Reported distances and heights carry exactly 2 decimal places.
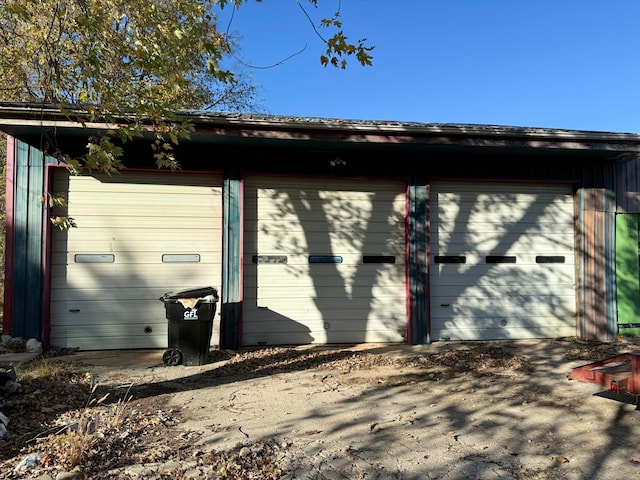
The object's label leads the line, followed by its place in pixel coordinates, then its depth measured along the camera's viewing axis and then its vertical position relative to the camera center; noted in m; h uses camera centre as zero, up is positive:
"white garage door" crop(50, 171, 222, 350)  7.73 -0.04
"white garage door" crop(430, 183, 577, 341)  8.71 -0.19
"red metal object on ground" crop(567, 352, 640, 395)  4.36 -1.20
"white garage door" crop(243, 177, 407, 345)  8.22 -0.17
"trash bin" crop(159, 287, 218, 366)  6.68 -1.06
